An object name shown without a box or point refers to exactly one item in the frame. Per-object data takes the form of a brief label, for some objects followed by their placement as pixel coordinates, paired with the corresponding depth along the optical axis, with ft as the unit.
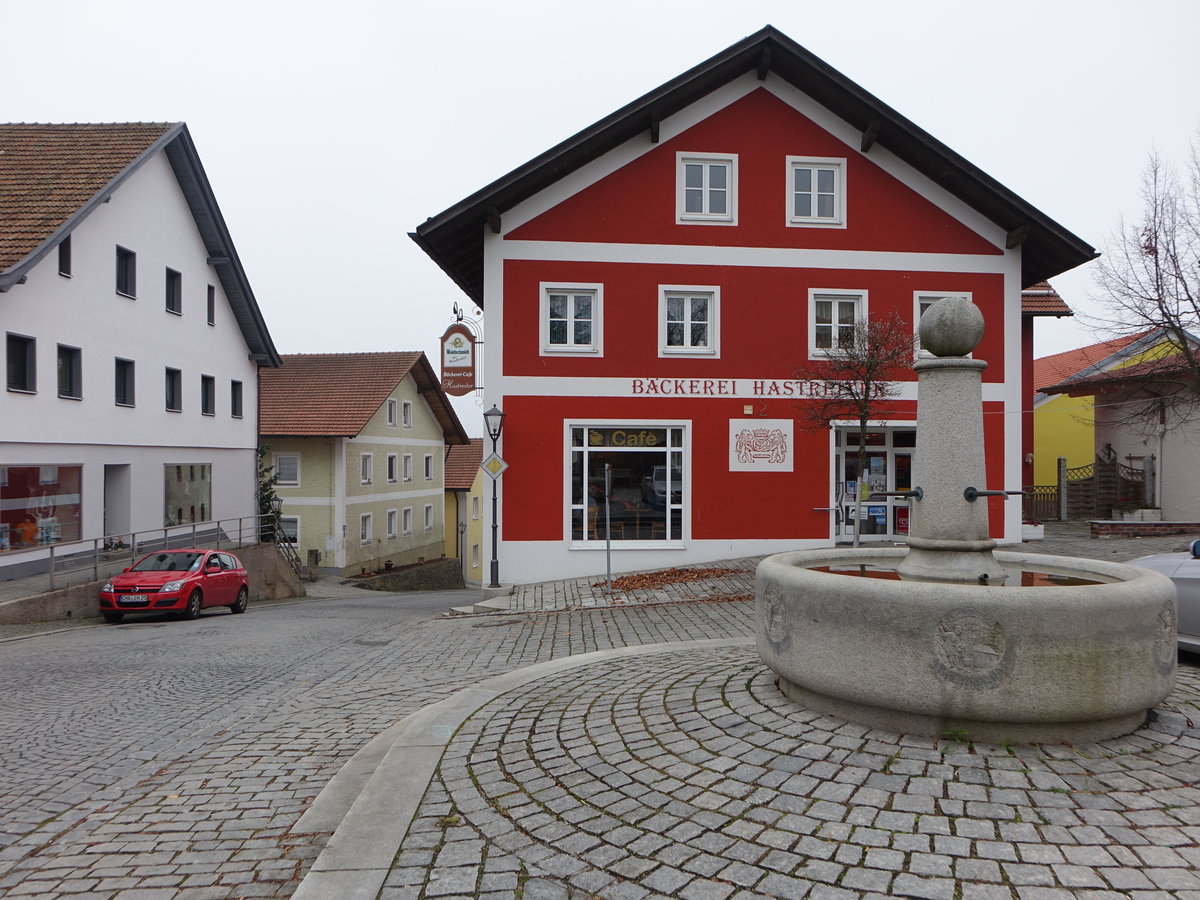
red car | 53.72
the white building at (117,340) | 60.85
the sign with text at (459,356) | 63.67
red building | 58.44
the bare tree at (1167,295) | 66.49
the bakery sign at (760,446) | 60.13
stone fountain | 14.52
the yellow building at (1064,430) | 107.14
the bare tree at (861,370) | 51.80
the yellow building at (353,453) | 111.24
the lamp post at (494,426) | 53.78
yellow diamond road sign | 52.54
